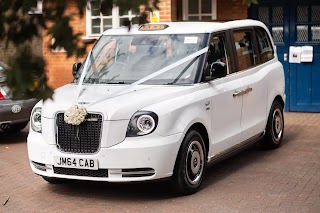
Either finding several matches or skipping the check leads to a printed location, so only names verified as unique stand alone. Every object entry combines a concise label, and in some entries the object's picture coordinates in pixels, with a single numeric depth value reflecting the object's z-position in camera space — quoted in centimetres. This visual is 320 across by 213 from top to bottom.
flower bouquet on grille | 704
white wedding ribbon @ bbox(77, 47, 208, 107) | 780
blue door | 1361
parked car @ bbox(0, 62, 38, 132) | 1073
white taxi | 703
